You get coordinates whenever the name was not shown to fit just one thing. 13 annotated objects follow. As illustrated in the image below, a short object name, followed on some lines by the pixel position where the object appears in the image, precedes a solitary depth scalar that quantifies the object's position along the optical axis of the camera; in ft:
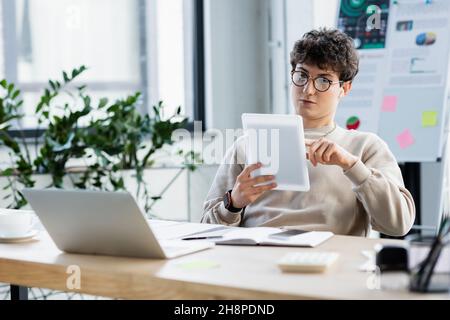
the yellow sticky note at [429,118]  13.72
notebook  7.92
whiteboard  13.74
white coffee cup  8.40
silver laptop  7.20
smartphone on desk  8.12
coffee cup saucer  8.33
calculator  6.88
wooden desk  6.47
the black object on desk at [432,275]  6.37
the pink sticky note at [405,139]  13.93
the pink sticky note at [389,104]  14.14
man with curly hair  9.10
